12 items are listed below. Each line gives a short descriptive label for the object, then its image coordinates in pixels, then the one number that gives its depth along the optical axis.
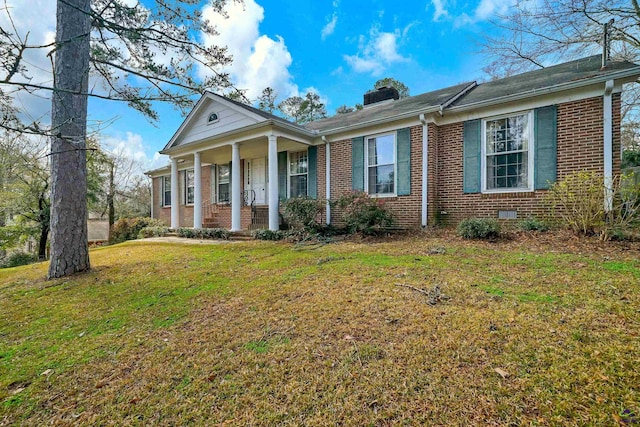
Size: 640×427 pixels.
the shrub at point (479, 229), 6.51
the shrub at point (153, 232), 12.47
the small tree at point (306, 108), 27.08
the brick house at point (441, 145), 6.76
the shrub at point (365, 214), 8.09
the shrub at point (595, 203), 5.43
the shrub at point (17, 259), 13.98
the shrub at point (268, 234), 9.08
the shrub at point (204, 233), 10.36
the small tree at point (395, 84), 22.38
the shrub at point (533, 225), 6.68
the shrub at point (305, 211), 8.87
